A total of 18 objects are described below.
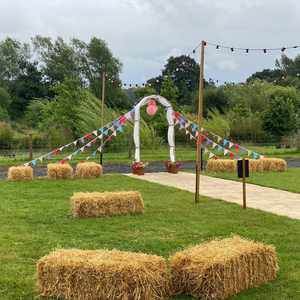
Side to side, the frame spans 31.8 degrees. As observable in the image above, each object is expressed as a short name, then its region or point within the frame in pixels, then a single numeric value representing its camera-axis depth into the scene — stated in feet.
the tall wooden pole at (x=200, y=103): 36.50
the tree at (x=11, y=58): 209.77
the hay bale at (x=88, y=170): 57.21
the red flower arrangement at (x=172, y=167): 64.23
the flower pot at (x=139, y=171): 61.62
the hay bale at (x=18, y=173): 54.19
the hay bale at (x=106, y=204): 30.86
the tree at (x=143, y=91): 166.11
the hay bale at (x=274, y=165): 65.72
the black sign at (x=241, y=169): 33.91
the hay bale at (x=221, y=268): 15.94
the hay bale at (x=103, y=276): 14.99
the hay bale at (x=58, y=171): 55.52
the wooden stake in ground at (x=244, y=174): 33.73
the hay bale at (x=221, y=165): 65.12
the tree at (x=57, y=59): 207.82
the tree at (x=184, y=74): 237.86
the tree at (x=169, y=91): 150.20
